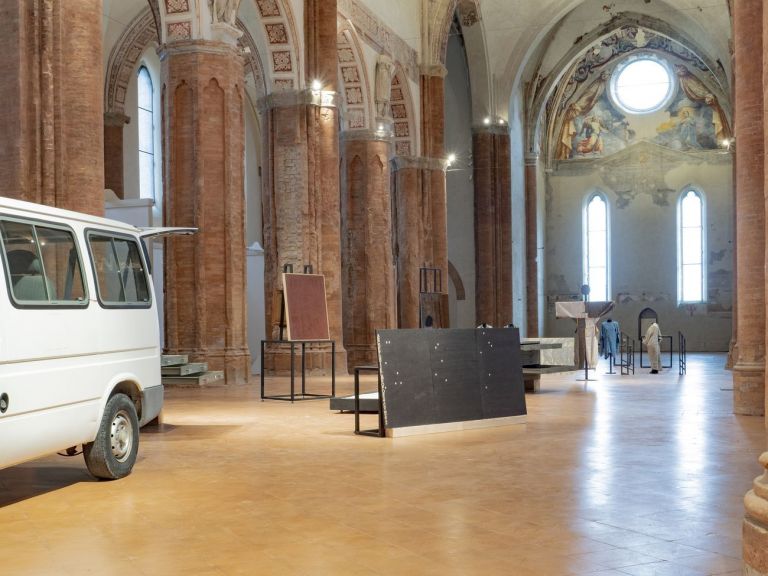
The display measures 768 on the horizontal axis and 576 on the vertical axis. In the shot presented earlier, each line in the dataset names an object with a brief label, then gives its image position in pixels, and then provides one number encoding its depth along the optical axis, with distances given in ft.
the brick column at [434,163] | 86.69
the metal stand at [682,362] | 67.36
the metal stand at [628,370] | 66.08
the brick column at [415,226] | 84.17
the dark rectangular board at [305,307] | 43.27
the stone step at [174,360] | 40.32
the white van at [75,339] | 19.03
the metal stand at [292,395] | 42.32
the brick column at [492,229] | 105.40
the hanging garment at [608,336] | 77.87
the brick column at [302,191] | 62.13
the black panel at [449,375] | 29.99
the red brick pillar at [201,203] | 51.80
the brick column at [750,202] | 35.55
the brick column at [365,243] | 76.28
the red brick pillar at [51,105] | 34.96
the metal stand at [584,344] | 59.72
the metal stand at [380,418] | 30.14
